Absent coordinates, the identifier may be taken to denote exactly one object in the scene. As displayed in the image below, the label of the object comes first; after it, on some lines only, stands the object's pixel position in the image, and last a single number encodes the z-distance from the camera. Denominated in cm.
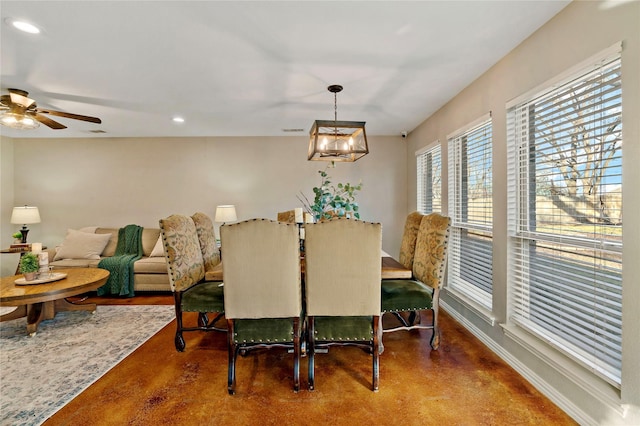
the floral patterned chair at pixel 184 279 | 254
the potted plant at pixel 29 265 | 307
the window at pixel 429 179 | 401
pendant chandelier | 265
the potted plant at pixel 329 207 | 281
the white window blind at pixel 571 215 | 161
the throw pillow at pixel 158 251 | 464
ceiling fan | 261
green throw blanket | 424
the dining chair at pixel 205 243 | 319
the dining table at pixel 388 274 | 238
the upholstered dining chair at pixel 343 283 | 201
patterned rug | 198
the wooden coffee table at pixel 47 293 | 274
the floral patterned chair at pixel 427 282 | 252
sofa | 435
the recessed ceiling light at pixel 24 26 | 193
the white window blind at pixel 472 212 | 284
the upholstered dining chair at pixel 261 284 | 198
